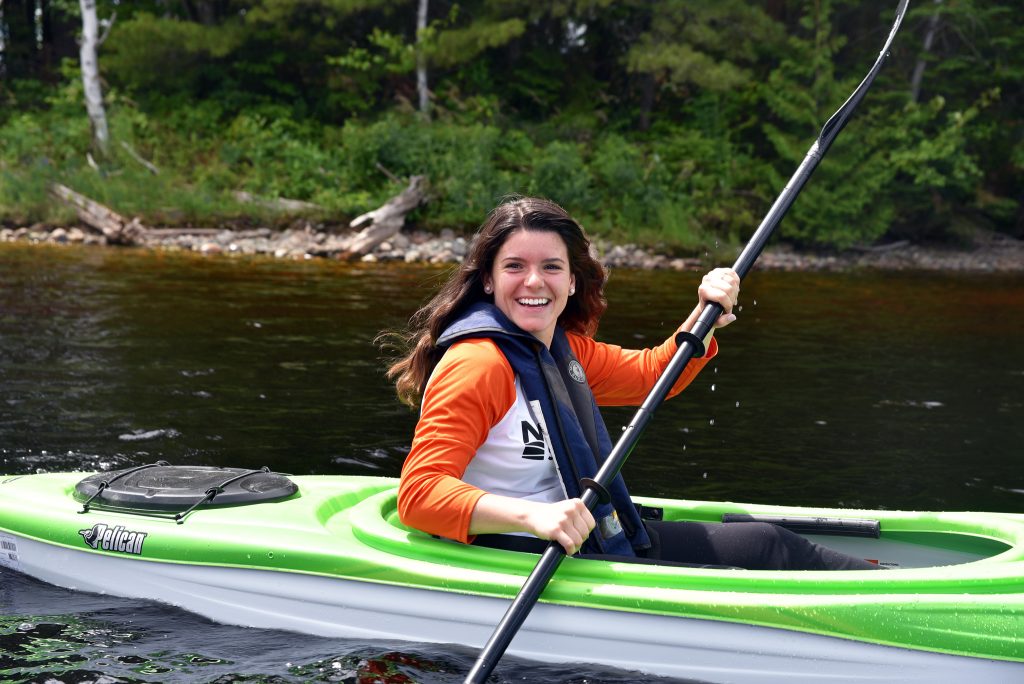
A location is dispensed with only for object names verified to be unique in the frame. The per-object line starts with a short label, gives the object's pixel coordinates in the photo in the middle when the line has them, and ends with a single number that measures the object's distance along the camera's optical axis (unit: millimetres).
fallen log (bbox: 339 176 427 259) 13938
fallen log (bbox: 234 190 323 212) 15031
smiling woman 2533
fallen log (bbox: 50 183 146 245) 14000
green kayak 2510
